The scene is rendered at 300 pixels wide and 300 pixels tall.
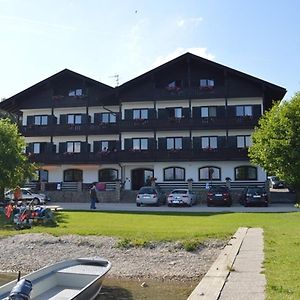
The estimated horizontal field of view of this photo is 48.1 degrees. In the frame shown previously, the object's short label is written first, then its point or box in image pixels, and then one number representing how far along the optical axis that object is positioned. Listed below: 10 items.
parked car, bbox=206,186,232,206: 24.64
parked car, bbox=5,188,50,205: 26.33
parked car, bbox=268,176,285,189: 37.77
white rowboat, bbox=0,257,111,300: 7.17
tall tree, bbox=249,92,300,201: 20.83
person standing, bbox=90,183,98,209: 22.29
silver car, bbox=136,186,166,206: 24.75
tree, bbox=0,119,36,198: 20.73
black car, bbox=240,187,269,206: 23.82
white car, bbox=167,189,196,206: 24.40
